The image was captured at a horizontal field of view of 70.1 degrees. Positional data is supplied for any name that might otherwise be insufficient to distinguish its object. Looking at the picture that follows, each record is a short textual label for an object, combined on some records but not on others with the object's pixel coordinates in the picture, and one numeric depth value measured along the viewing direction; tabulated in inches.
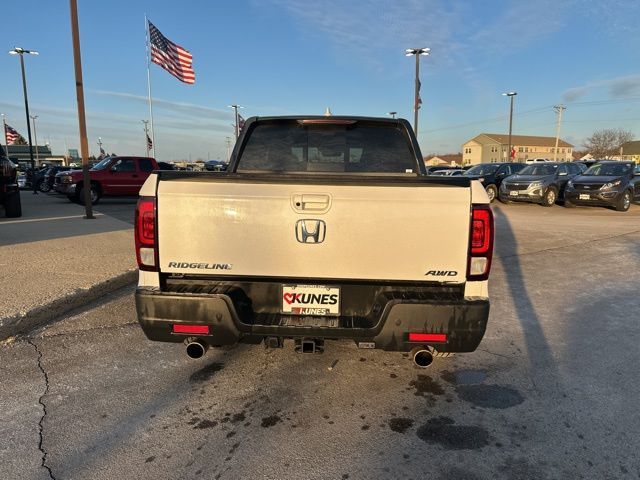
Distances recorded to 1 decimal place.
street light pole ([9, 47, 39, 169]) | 1022.9
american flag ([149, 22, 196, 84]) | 794.8
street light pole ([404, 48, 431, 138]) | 1083.3
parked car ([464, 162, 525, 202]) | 790.5
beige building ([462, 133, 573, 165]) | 4793.3
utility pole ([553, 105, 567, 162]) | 2596.0
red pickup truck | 701.3
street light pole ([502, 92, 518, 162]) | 1674.5
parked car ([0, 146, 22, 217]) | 444.1
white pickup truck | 111.4
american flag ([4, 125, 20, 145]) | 1470.2
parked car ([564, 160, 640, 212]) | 645.3
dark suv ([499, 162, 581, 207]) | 693.3
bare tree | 3260.3
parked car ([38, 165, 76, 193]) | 1024.9
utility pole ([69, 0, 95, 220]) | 458.3
